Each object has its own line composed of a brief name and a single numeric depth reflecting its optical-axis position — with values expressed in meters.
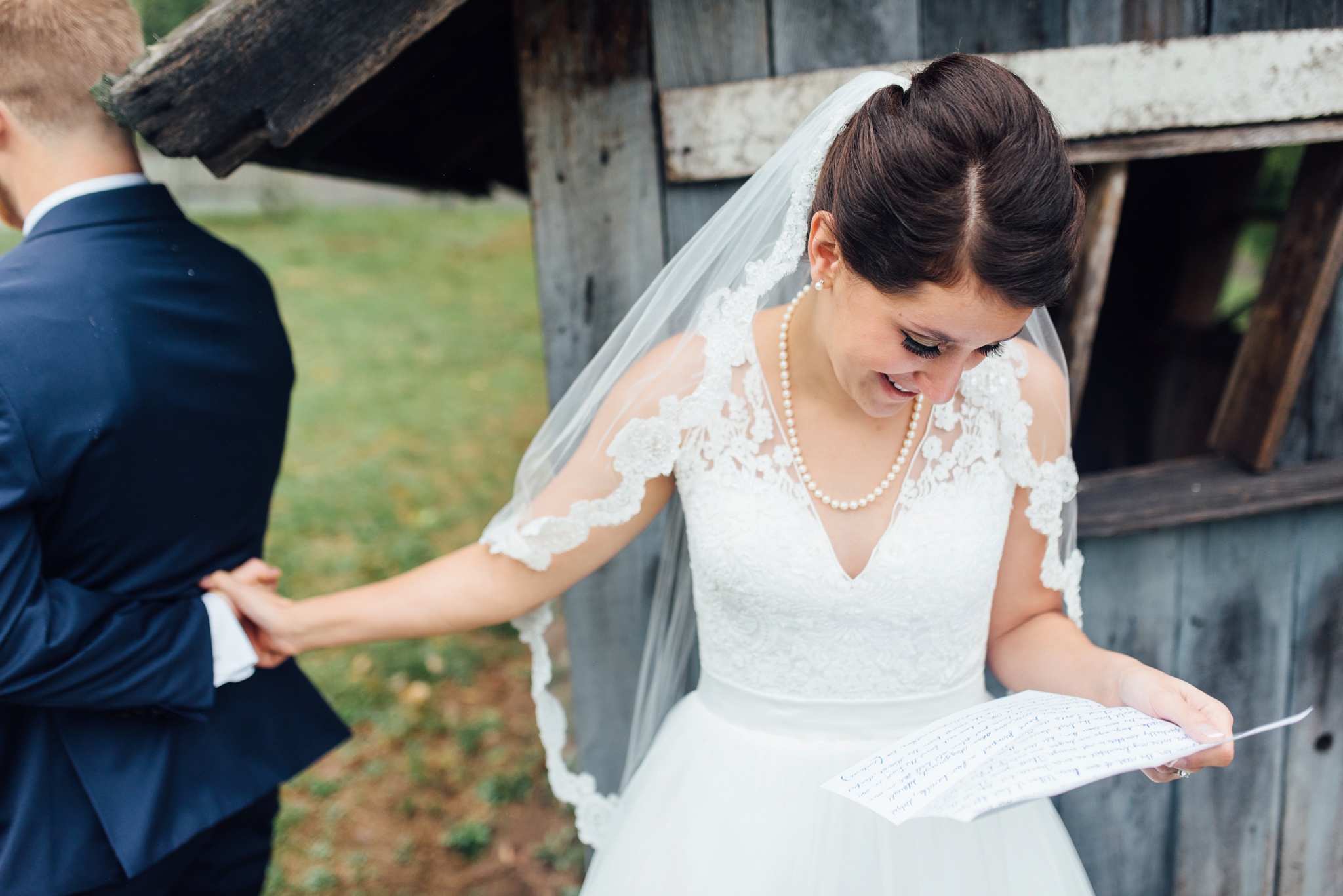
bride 1.59
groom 1.50
